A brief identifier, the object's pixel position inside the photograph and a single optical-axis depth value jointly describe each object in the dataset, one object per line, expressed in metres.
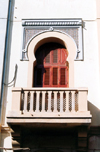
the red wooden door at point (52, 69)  13.67
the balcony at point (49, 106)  11.53
